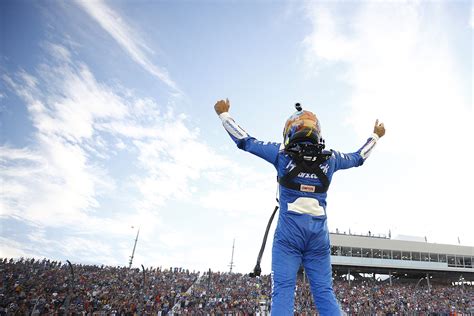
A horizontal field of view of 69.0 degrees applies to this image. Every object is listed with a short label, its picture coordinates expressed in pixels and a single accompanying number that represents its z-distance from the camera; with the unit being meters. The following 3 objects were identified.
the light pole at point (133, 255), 47.39
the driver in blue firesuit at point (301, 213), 3.38
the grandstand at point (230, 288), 20.09
